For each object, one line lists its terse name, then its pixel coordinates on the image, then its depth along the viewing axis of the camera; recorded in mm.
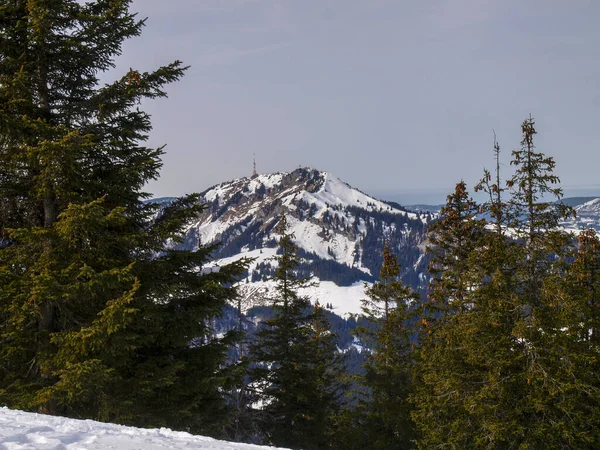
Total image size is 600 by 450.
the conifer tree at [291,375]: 19891
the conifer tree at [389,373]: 18438
